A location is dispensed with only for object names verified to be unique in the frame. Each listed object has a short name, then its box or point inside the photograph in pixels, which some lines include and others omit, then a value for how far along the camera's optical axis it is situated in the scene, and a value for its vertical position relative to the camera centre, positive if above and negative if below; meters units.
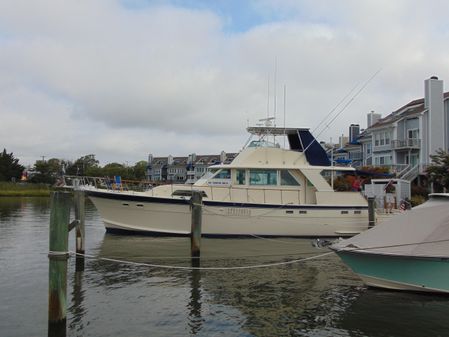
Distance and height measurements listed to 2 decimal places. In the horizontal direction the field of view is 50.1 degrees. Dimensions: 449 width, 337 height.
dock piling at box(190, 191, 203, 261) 13.83 -1.15
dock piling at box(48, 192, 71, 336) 7.42 -1.29
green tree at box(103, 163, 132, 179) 93.07 +3.00
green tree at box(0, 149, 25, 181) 78.99 +3.02
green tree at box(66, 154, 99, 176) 100.80 +4.66
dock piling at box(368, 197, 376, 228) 20.72 -1.01
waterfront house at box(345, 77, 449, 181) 41.81 +4.91
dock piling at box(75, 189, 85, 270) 13.34 -1.19
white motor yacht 19.98 -0.60
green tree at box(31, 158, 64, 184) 86.31 +2.90
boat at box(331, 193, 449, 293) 9.80 -1.32
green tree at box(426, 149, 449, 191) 31.92 +1.17
